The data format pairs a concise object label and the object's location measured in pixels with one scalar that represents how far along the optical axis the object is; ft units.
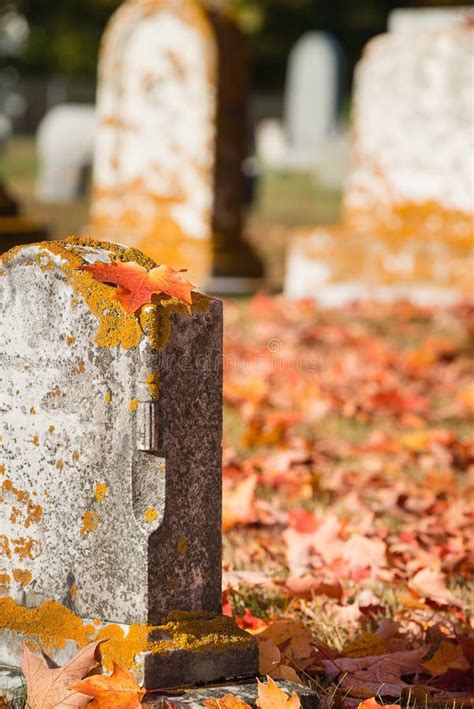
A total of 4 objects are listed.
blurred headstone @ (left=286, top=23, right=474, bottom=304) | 27.45
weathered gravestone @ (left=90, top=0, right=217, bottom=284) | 29.60
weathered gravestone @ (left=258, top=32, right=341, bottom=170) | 74.84
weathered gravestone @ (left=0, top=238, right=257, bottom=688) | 8.95
